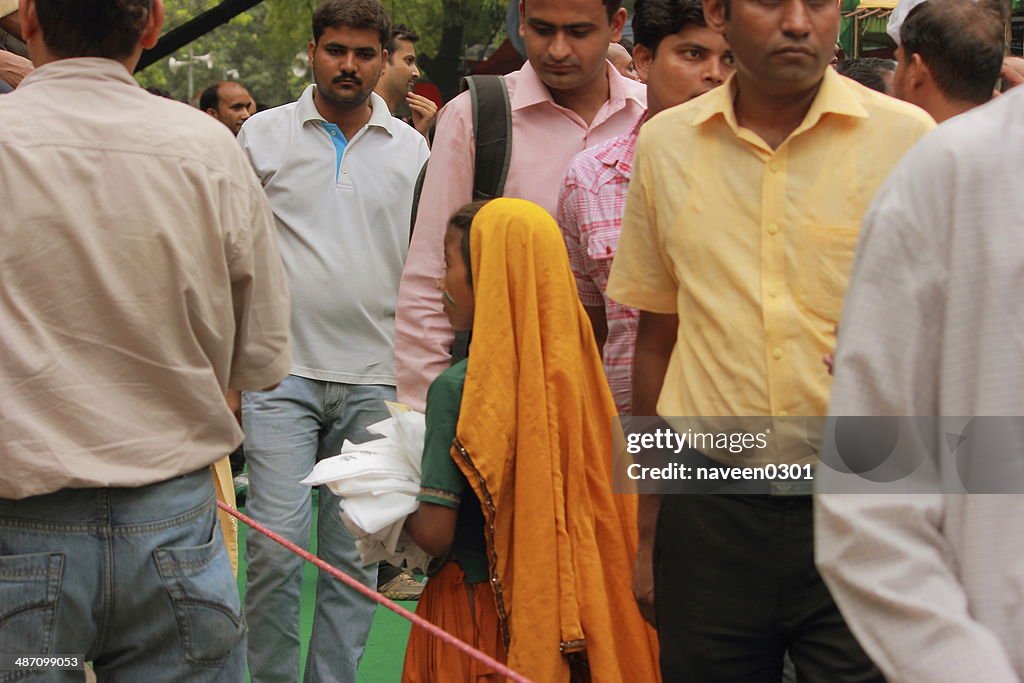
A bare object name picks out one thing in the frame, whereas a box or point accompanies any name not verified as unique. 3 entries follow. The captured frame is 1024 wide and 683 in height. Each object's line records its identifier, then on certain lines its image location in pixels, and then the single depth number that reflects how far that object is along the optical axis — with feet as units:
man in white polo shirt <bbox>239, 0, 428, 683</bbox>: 16.92
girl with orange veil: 12.07
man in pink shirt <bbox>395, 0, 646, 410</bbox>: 14.33
